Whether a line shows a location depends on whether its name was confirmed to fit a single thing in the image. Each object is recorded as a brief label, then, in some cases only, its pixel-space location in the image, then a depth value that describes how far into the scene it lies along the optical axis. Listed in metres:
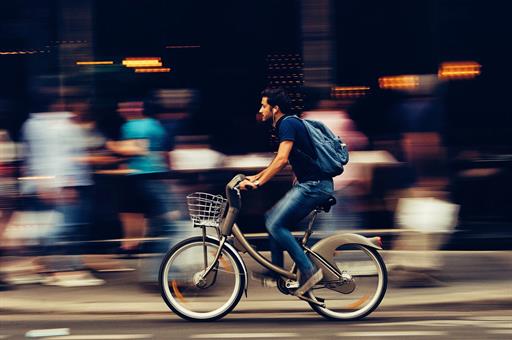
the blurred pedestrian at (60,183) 16.86
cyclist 12.99
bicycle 13.37
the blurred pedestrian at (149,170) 16.45
